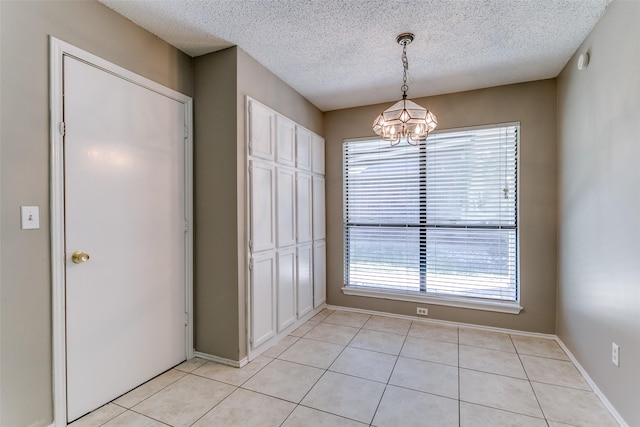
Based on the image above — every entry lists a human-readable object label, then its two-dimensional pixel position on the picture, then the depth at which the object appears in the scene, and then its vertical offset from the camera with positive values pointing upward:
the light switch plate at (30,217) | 1.62 -0.02
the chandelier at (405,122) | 2.04 +0.63
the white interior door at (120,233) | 1.84 -0.14
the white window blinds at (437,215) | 3.20 -0.03
